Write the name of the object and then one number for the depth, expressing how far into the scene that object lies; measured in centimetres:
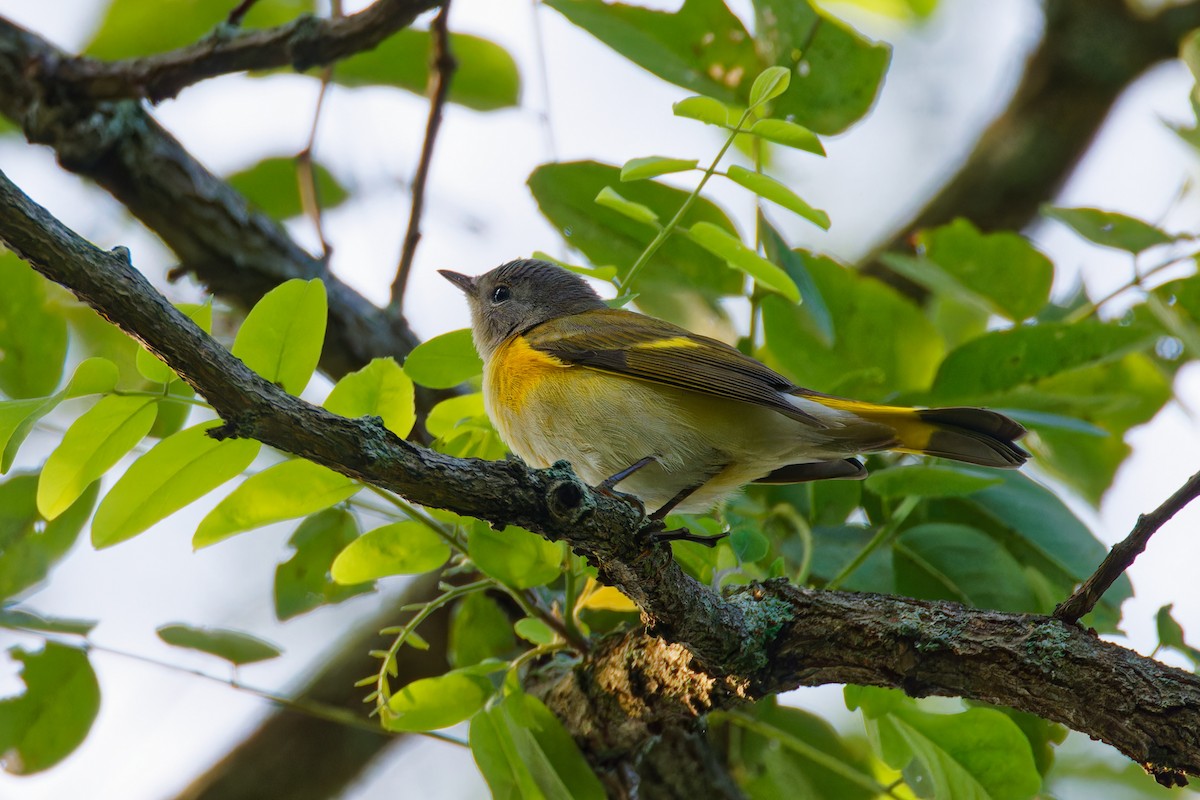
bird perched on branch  571
